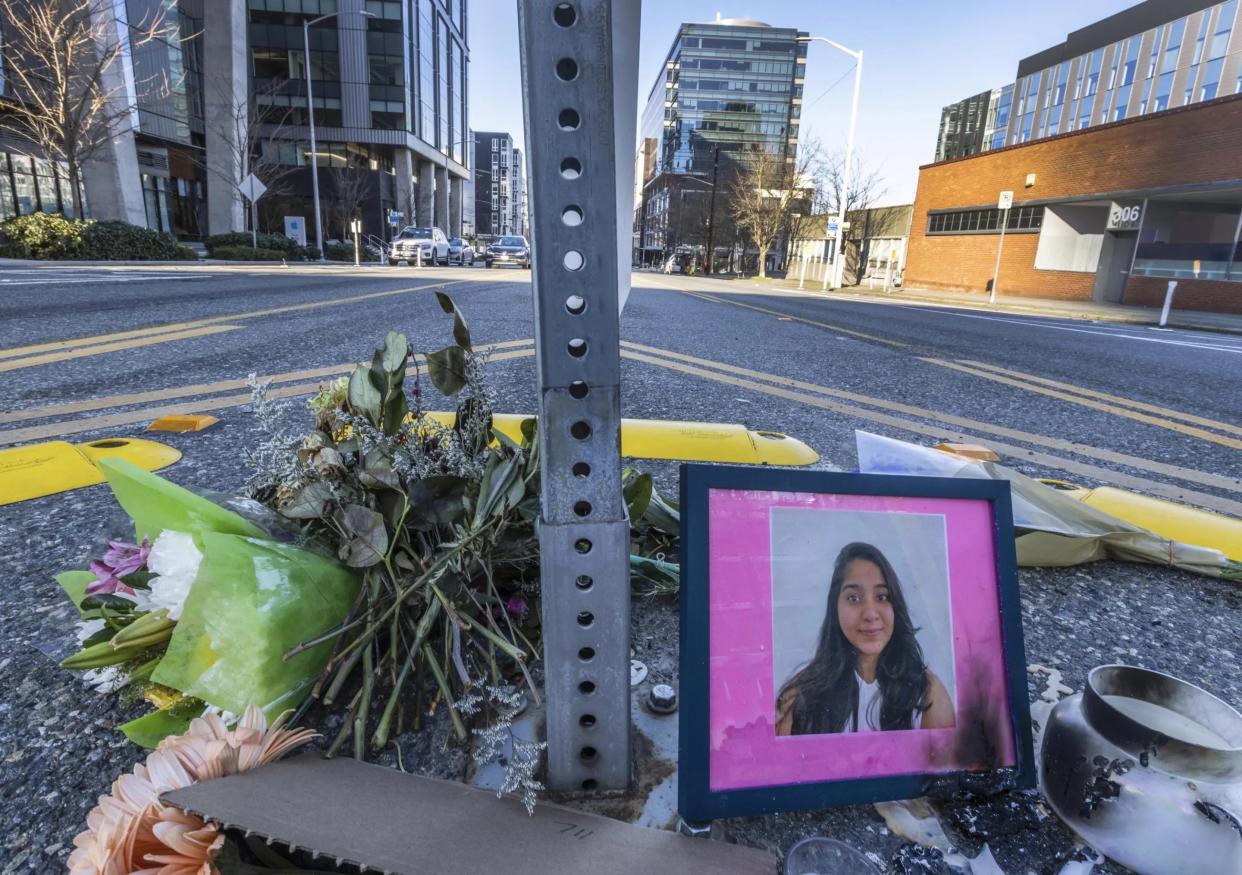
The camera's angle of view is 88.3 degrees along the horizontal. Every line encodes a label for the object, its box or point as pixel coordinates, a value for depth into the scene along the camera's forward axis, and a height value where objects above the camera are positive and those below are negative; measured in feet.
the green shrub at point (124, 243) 51.24 +0.98
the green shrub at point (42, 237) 48.78 +1.04
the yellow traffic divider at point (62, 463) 6.61 -2.32
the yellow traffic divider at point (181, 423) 8.84 -2.25
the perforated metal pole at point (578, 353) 2.17 -0.27
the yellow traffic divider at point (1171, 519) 6.64 -2.29
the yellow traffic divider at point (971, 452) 8.51 -2.05
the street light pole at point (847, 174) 94.58 +17.45
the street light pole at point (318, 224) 101.49 +6.51
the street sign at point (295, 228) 112.06 +6.09
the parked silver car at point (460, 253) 108.88 +3.25
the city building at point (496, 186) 382.01 +55.56
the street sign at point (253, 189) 69.82 +7.84
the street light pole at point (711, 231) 165.37 +13.93
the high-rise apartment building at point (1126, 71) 143.64 +58.68
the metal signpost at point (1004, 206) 69.31 +10.00
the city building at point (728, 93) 276.82 +81.94
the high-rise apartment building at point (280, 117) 72.33 +26.90
